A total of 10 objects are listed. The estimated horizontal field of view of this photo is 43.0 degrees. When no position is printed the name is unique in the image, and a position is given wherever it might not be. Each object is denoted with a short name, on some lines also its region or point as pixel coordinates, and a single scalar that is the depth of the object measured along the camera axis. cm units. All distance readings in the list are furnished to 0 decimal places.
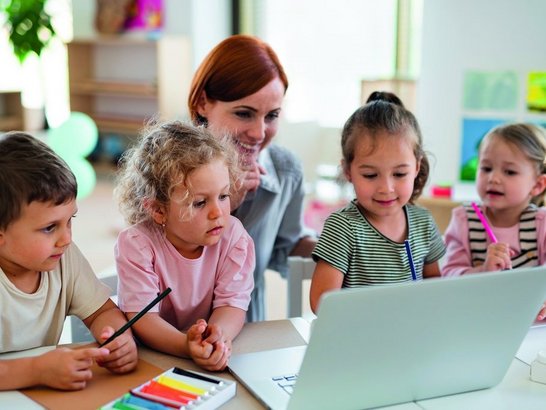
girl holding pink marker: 151
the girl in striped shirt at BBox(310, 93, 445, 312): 133
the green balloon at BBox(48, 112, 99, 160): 422
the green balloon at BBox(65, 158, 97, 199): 425
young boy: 105
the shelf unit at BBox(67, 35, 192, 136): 561
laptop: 83
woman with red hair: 158
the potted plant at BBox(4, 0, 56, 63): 523
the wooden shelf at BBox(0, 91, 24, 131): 598
